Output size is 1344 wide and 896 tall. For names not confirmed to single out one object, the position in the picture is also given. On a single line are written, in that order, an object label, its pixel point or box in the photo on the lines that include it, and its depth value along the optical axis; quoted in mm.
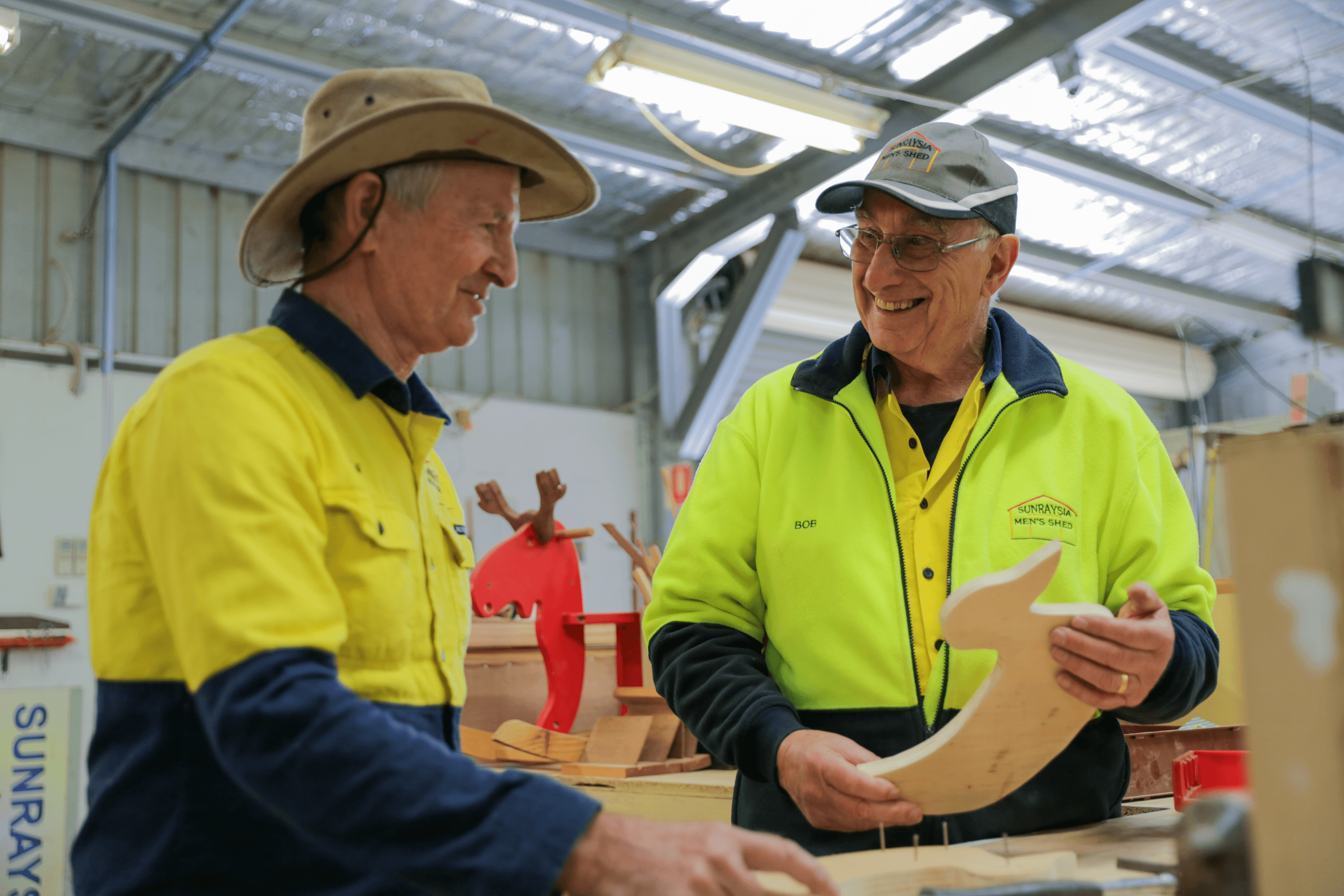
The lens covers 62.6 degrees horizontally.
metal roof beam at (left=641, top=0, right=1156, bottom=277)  4641
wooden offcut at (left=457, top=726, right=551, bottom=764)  3057
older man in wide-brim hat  890
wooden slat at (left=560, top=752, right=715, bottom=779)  2787
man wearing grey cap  1466
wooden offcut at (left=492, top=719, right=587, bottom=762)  3062
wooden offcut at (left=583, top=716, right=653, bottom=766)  2986
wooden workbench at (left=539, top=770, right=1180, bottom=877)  1276
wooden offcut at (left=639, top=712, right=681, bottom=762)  2973
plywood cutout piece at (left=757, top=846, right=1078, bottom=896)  1117
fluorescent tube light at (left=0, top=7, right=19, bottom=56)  3754
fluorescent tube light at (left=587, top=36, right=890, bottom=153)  4293
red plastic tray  1611
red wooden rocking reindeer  3320
